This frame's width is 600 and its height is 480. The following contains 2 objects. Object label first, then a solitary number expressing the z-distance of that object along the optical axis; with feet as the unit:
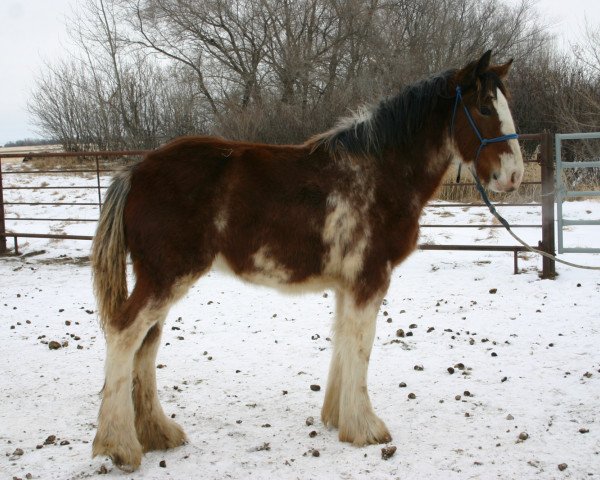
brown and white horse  9.95
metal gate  22.30
